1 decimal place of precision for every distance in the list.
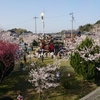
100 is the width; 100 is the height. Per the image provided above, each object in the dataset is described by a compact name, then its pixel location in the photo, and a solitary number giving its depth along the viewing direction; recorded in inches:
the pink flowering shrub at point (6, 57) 542.0
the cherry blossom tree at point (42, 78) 506.0
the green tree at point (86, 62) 578.4
